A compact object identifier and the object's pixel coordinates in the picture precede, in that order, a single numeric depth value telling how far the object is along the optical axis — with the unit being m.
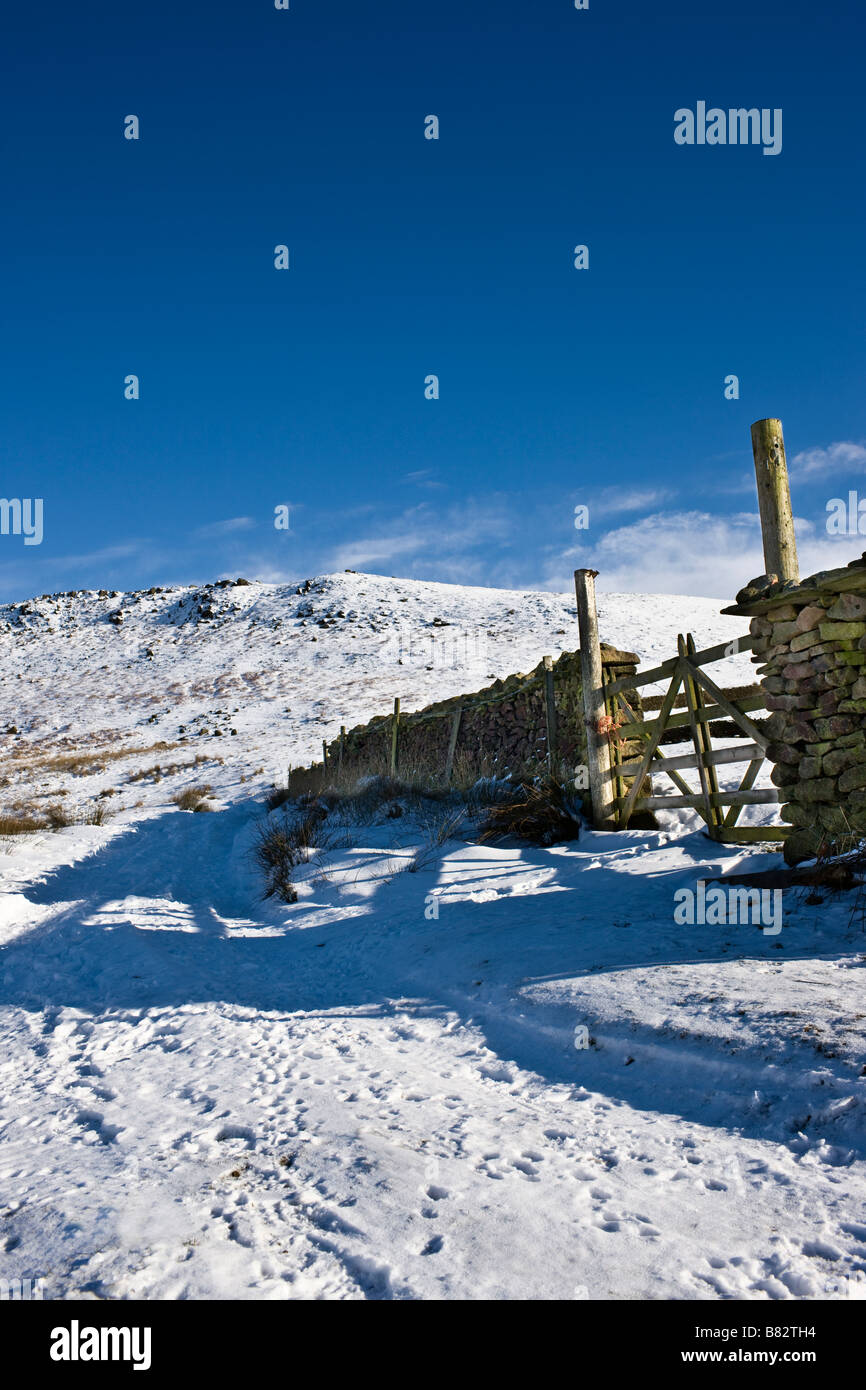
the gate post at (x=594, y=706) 8.98
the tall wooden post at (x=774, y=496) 6.79
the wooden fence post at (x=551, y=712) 10.96
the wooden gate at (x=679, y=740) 7.33
